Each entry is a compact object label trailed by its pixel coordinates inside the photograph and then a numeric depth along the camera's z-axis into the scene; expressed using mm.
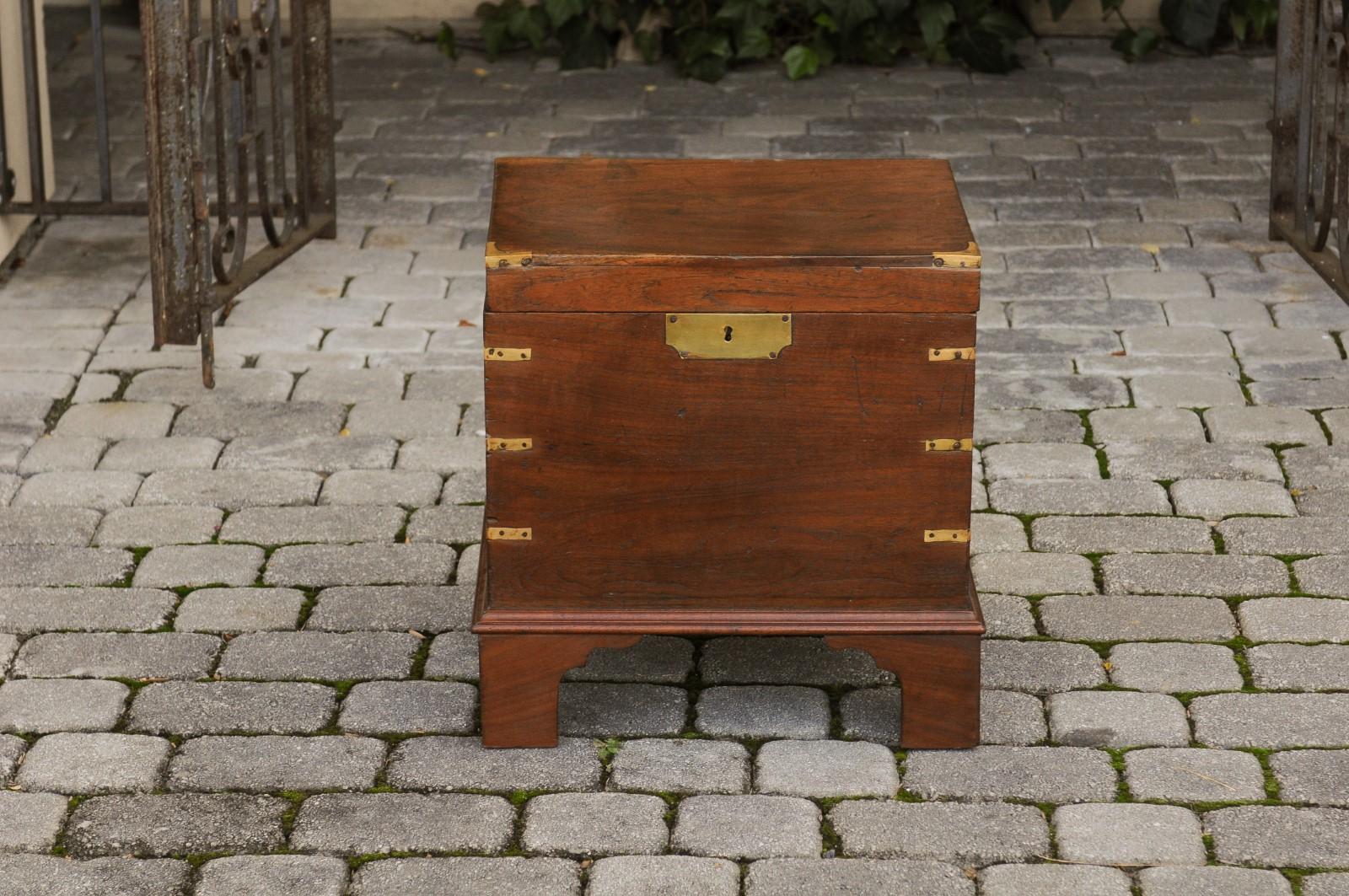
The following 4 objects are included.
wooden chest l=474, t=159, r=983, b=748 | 5497
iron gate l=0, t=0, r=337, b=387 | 8390
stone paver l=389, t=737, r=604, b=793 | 5797
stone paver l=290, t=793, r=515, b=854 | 5474
